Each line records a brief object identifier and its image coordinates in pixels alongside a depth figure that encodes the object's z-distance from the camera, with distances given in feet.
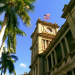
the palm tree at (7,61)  77.74
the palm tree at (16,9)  43.01
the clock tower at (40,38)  76.37
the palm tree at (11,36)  51.97
